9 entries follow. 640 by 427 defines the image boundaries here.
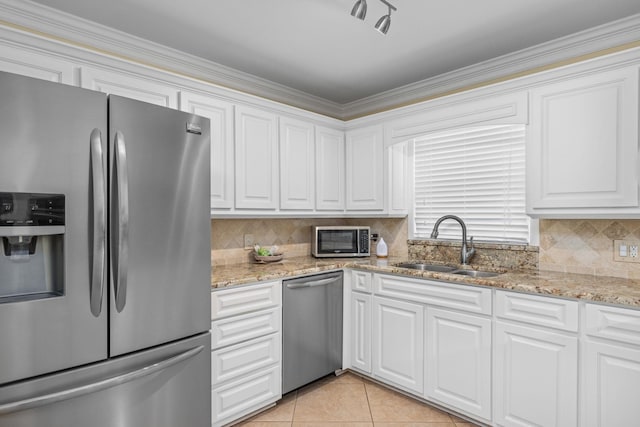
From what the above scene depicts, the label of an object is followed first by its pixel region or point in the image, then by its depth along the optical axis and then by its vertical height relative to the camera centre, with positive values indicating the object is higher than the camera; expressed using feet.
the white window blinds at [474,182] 9.30 +0.75
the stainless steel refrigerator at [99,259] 4.37 -0.65
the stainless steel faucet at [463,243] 9.48 -0.87
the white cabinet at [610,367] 5.89 -2.57
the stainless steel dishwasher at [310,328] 8.70 -2.91
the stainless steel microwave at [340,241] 11.17 -0.93
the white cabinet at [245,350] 7.32 -2.93
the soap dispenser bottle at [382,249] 11.27 -1.19
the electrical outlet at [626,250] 7.50 -0.83
